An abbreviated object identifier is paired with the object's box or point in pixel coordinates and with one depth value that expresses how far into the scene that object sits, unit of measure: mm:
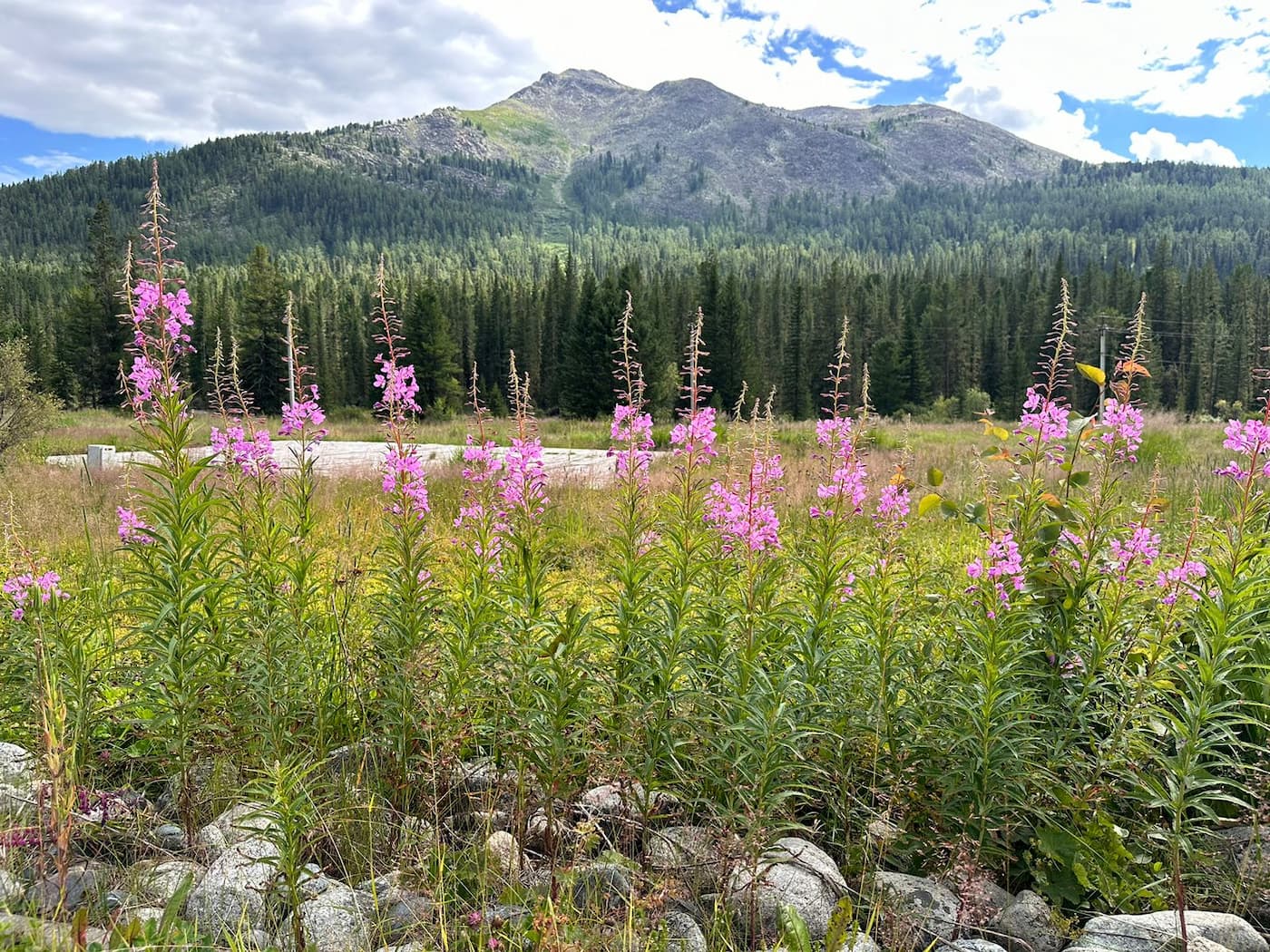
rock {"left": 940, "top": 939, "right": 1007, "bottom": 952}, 2777
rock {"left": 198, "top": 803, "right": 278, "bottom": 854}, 3301
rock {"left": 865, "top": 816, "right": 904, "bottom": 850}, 3320
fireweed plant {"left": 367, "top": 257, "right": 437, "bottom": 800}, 3533
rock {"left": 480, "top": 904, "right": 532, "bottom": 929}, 2758
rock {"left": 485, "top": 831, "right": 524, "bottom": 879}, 3127
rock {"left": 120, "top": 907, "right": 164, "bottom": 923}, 2788
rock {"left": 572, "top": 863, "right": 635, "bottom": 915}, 2957
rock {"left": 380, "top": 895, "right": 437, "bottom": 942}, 2787
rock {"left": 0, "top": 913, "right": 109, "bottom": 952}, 2328
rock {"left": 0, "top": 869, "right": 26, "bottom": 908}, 2804
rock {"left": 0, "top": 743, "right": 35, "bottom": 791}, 3521
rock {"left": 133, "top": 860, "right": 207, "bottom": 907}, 2990
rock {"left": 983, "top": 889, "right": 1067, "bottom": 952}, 2957
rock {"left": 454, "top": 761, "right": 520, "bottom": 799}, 3639
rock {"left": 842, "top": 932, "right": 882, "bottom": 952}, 2659
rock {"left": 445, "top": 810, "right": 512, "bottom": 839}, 3490
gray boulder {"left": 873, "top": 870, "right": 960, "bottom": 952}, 2834
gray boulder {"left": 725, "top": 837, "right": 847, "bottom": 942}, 2910
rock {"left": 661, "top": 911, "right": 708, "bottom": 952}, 2727
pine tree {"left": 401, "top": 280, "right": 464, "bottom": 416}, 52500
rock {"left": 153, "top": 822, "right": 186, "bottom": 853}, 3420
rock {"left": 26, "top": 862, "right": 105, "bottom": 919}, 2934
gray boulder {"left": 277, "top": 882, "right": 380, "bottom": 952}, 2738
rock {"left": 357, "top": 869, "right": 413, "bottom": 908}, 2979
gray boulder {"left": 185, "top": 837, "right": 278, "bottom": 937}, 2822
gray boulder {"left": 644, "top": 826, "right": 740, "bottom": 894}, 3098
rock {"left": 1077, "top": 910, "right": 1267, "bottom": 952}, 2783
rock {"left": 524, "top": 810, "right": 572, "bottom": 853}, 3373
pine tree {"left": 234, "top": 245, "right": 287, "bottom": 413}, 49531
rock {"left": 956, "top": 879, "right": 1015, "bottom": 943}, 2941
